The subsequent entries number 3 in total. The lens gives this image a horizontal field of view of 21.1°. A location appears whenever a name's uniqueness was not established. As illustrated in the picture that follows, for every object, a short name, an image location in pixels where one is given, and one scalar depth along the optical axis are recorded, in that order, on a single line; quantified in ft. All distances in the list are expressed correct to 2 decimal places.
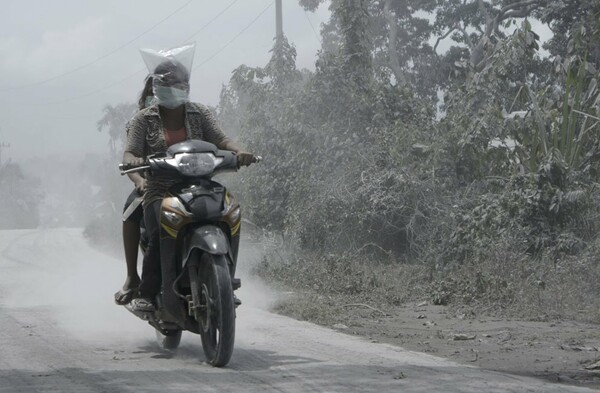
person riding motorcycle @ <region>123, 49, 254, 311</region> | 36.60
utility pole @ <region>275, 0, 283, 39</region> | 174.30
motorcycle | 33.55
